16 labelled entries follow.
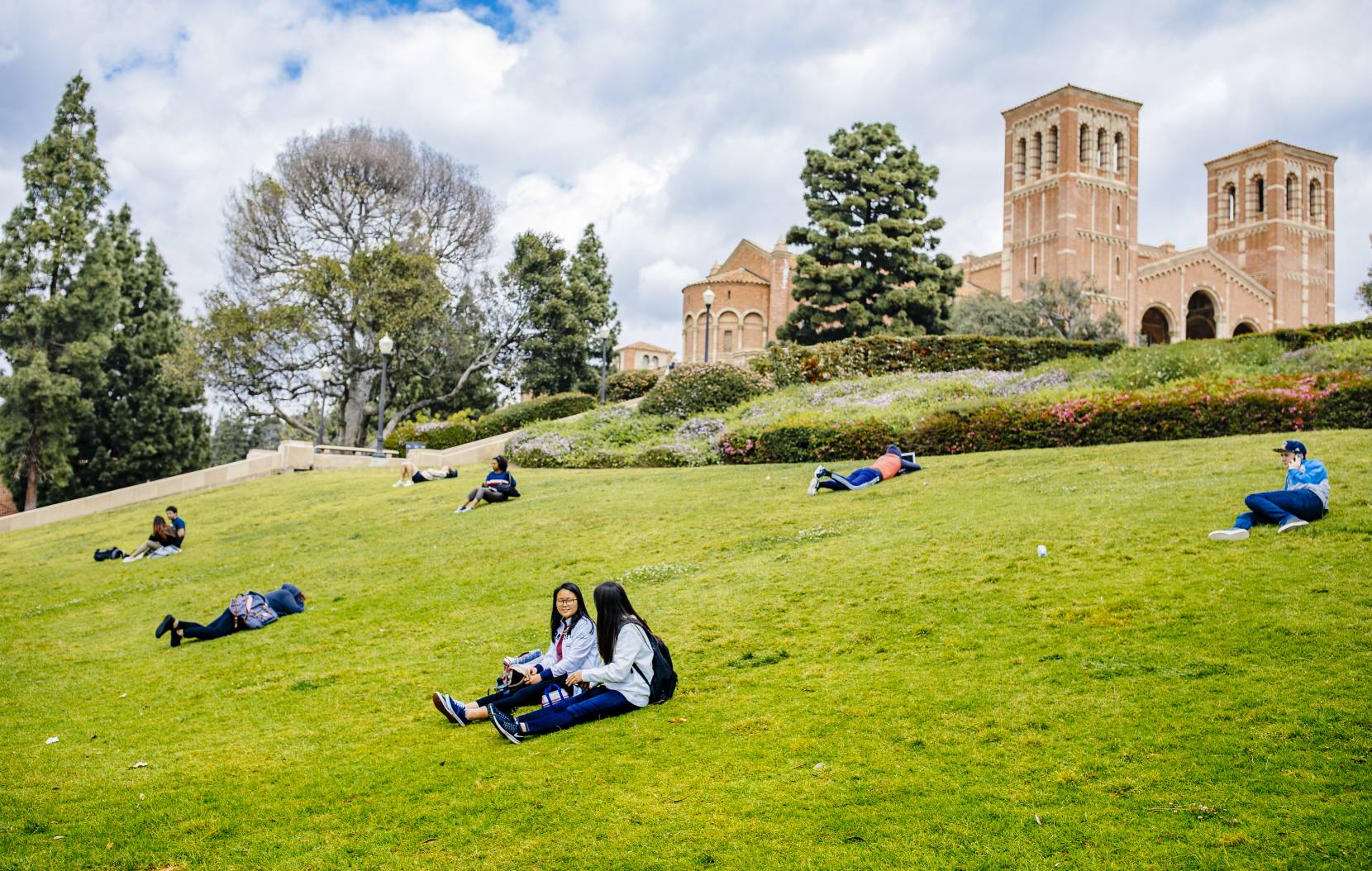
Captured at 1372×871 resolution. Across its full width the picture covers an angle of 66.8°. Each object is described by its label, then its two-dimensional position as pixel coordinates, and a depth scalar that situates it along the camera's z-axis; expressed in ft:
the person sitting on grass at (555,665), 22.48
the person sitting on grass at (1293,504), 29.09
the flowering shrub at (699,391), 90.74
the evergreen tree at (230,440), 251.19
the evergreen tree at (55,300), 107.04
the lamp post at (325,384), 116.12
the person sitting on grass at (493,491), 56.03
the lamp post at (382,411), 89.10
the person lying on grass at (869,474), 47.88
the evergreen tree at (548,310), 149.38
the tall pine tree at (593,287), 154.71
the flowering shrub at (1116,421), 50.96
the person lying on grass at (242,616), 34.37
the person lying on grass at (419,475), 71.26
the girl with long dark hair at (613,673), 21.83
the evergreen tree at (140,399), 121.90
